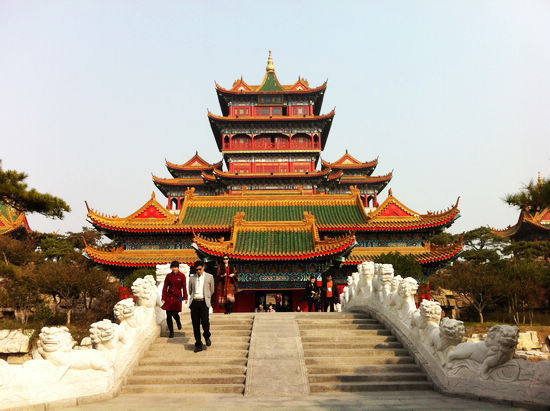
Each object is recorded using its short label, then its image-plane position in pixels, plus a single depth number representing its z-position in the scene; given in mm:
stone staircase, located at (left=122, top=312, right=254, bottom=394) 6547
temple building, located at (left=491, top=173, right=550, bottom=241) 36438
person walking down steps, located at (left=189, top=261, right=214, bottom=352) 7633
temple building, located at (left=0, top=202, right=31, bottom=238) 35188
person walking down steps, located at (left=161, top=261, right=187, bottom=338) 8070
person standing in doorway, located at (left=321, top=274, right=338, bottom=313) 12887
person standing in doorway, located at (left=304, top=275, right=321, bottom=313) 13555
